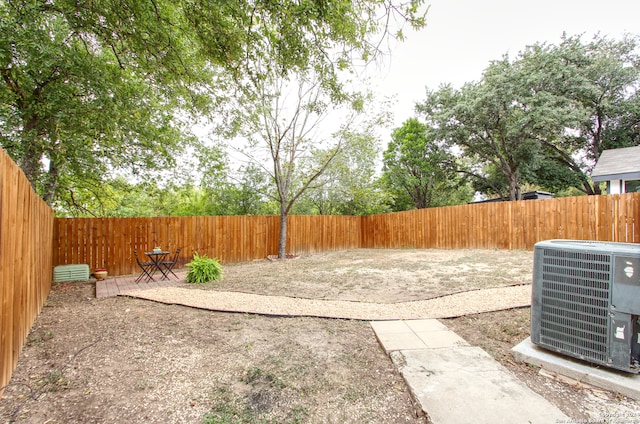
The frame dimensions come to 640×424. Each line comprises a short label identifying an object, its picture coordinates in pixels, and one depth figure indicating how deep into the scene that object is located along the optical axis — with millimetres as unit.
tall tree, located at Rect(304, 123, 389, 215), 10273
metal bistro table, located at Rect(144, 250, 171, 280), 6108
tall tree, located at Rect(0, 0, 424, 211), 2865
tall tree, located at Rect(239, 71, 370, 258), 9344
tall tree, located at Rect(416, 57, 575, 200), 12391
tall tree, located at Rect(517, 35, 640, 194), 12859
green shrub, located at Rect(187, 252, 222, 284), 5820
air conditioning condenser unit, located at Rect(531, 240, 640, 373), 1756
